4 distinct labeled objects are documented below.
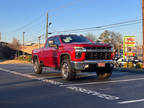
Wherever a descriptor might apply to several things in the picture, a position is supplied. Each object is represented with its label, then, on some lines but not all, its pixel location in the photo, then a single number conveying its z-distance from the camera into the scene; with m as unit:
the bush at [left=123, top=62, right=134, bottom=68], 18.12
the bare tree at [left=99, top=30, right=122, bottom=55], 64.27
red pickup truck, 8.47
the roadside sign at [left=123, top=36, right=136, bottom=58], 24.64
